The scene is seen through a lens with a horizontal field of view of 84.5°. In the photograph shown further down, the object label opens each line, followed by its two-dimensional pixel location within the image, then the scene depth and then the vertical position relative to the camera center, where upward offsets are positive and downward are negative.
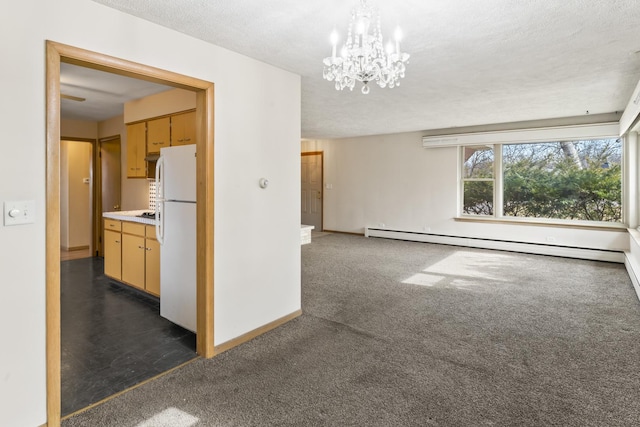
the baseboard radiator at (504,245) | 5.70 -0.68
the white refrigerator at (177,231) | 2.98 -0.22
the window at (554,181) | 5.82 +0.50
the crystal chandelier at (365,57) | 2.03 +0.94
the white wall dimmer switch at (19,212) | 1.69 -0.03
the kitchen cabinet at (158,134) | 4.12 +0.87
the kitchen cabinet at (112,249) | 4.30 -0.54
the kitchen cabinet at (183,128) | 3.82 +0.87
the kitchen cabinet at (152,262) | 3.70 -0.59
